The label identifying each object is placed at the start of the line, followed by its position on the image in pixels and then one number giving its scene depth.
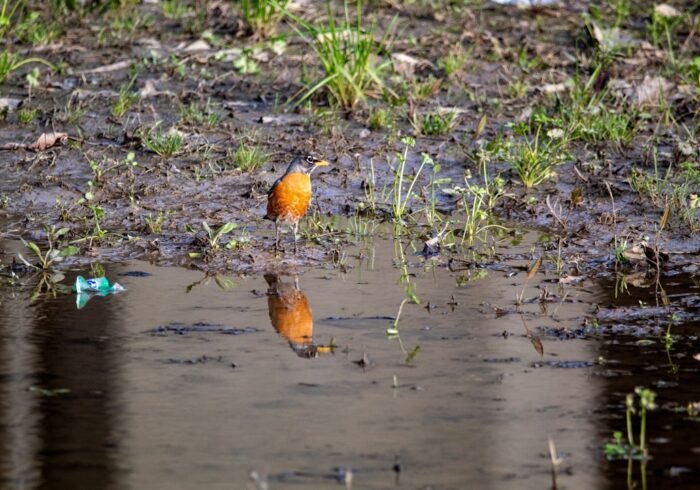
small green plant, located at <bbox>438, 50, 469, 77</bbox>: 22.33
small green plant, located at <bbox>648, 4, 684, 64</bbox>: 24.00
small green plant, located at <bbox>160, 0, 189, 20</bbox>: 24.84
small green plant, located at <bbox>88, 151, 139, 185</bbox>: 17.98
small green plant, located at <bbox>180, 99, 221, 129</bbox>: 20.11
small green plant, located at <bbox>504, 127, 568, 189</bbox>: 17.91
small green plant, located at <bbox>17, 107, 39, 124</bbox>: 20.14
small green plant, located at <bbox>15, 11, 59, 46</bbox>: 23.44
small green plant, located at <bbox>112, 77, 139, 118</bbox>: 20.36
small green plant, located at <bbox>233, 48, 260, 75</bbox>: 22.50
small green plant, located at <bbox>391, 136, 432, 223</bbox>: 16.71
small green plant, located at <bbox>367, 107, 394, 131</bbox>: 20.12
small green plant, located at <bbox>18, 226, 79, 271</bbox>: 14.72
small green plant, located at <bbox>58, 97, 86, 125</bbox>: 20.23
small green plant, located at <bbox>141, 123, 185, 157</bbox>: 18.92
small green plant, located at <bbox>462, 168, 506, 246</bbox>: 16.37
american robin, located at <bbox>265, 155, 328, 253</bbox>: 15.62
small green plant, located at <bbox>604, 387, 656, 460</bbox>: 9.04
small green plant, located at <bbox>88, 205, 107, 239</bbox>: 15.85
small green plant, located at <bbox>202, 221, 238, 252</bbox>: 15.37
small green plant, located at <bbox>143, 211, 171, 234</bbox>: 16.37
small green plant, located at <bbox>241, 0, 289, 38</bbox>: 23.08
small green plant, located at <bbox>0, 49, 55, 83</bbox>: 21.11
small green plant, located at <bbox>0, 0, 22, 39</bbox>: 21.18
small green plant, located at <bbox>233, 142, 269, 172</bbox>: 18.62
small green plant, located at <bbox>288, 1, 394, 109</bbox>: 20.00
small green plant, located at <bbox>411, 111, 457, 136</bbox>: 19.94
